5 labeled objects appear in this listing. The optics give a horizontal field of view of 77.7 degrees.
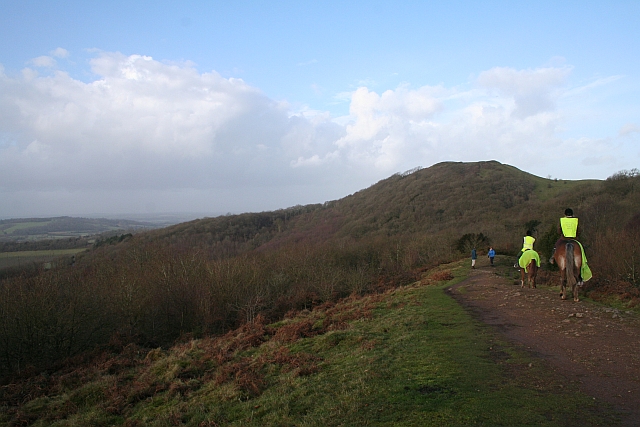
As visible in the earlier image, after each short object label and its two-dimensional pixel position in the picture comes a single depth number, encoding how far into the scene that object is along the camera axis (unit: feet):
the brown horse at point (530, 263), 58.03
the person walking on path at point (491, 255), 107.65
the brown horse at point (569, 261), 43.70
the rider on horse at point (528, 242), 56.24
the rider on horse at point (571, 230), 43.62
